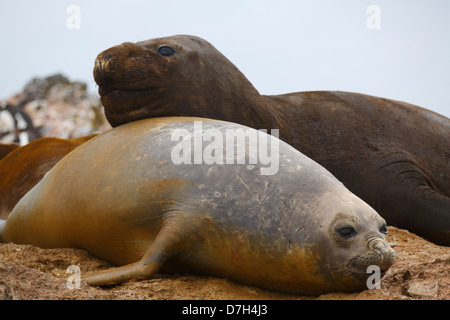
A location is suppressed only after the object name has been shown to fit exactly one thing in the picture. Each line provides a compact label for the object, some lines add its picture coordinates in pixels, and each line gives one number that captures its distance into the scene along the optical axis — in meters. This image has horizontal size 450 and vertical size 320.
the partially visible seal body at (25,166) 5.66
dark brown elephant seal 4.15
